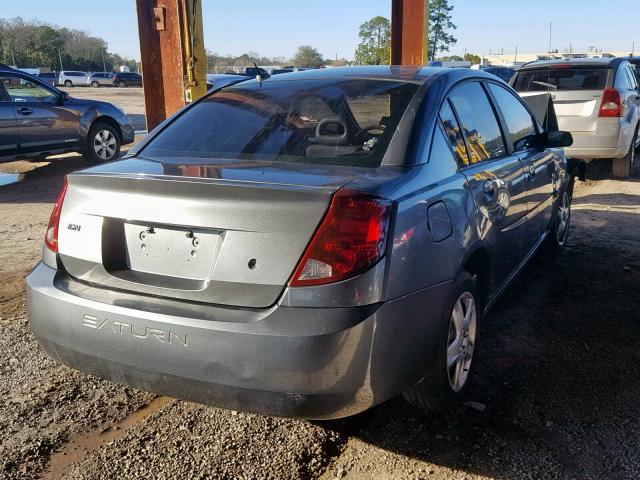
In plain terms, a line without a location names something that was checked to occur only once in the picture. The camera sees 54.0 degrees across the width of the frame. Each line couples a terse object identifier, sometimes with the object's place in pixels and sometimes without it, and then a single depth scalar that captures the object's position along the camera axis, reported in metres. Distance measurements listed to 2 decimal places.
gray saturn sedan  2.24
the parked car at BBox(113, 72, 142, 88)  61.75
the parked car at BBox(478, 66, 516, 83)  29.58
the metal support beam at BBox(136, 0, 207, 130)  6.98
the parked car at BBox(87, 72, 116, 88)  62.47
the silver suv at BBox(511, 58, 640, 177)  8.91
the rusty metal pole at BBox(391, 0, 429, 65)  8.08
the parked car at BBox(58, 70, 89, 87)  63.06
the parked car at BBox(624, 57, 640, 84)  15.34
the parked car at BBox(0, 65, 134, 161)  10.02
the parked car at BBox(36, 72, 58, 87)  60.64
